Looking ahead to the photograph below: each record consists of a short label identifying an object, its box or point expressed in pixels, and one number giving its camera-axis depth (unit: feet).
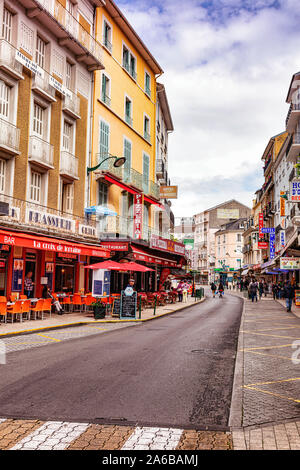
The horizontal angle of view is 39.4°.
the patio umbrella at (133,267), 66.34
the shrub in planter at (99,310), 56.44
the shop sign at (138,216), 86.74
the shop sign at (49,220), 57.16
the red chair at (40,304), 51.01
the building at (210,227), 317.83
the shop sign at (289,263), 91.61
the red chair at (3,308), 45.29
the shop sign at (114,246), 73.41
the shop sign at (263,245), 166.82
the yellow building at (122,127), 78.38
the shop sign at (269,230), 144.42
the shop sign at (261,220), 168.99
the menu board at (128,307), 58.49
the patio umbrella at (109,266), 60.80
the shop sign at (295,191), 63.36
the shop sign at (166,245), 95.58
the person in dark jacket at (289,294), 73.88
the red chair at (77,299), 61.82
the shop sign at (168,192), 104.70
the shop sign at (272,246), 146.61
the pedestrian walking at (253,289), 112.02
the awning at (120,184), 77.15
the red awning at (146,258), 75.61
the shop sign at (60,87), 64.10
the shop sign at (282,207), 116.37
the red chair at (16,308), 46.75
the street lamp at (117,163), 72.95
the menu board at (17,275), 55.62
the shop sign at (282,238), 122.93
